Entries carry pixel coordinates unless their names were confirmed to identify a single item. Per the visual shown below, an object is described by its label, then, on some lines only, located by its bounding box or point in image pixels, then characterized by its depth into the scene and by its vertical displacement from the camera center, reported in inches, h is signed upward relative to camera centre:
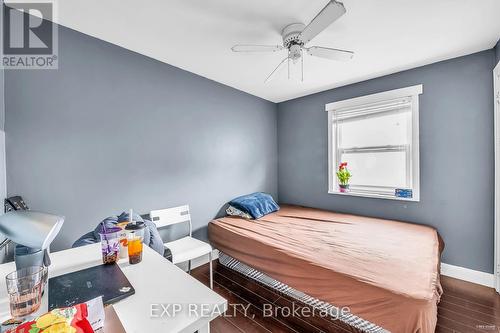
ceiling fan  58.2 +38.7
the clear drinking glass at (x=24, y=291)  26.7 -16.4
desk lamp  31.0 -9.3
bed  50.5 -30.1
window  103.4 +10.7
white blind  105.2 +29.4
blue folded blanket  114.9 -22.7
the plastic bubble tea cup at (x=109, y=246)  40.7 -15.6
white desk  26.7 -19.4
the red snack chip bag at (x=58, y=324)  20.4 -15.7
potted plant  121.1 -7.9
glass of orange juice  41.9 -15.6
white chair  81.5 -33.4
